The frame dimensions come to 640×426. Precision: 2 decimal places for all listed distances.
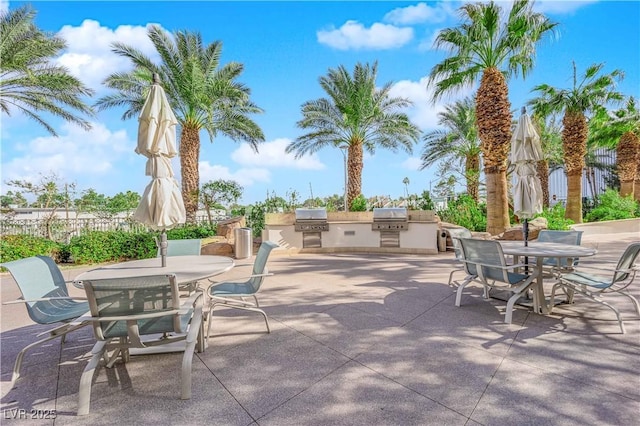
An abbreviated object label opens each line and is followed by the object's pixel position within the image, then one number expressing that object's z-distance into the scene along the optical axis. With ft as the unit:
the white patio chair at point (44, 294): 8.60
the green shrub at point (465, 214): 37.17
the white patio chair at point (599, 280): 11.28
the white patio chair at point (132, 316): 7.06
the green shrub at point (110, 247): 27.35
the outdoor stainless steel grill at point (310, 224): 31.81
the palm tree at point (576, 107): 41.42
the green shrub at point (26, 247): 26.40
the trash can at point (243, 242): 29.48
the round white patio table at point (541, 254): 11.86
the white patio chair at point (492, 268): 12.17
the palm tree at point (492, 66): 30.17
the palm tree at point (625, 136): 50.88
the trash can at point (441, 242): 30.76
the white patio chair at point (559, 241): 13.29
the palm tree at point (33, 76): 28.27
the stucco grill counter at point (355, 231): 30.60
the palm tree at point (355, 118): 41.57
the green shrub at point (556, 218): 32.86
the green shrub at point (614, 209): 47.73
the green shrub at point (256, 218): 37.01
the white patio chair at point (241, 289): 10.86
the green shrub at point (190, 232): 31.71
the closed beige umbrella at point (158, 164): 10.59
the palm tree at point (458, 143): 51.34
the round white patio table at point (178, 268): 9.39
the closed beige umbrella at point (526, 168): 15.33
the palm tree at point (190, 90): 35.70
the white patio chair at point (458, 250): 14.07
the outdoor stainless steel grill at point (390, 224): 30.73
